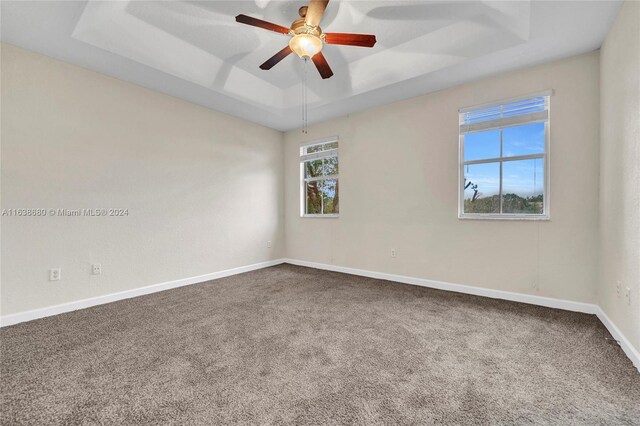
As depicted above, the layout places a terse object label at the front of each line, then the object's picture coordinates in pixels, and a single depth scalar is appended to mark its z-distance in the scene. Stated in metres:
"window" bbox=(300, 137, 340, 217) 5.06
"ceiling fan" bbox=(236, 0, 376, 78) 2.18
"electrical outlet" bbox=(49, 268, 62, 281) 2.93
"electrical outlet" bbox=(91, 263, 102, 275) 3.22
